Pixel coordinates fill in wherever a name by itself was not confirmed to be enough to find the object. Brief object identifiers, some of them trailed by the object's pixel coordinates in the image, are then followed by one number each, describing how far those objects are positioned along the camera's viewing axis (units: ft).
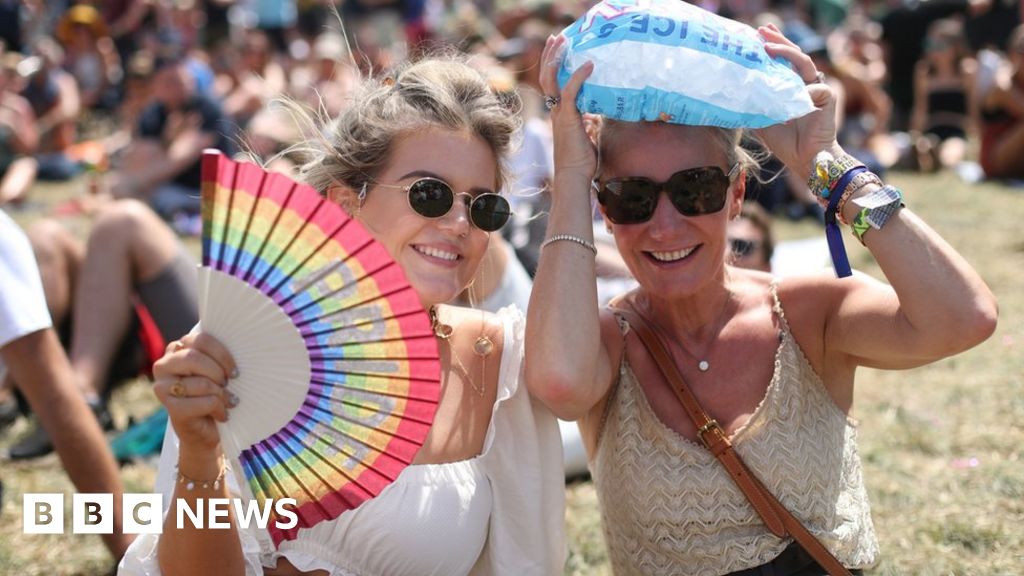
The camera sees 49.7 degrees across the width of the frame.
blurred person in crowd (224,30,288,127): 36.42
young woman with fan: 8.23
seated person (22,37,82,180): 38.65
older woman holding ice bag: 7.91
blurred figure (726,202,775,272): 15.65
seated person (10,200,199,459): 16.34
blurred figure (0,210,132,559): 10.73
